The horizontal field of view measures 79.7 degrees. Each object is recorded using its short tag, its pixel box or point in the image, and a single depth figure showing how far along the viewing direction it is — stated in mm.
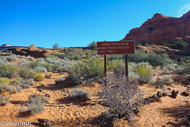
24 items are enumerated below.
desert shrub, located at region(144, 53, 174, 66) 13758
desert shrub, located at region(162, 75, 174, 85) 6894
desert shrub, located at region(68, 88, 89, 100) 4847
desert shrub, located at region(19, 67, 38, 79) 7018
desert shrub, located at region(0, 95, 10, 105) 3838
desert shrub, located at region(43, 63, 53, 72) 10578
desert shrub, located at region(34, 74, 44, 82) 7117
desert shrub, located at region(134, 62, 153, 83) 6936
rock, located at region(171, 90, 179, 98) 4908
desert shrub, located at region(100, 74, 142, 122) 2893
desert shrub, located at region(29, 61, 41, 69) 10531
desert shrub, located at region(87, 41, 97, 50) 40484
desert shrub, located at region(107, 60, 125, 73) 8087
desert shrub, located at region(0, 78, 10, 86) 5014
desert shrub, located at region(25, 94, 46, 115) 3461
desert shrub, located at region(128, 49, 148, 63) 15023
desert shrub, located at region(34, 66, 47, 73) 9405
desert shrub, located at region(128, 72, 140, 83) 6777
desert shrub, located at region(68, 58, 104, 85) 6619
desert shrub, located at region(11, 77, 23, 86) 5485
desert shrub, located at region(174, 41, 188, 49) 31938
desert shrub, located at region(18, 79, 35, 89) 5494
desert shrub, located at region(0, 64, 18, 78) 6926
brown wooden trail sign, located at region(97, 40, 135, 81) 5957
